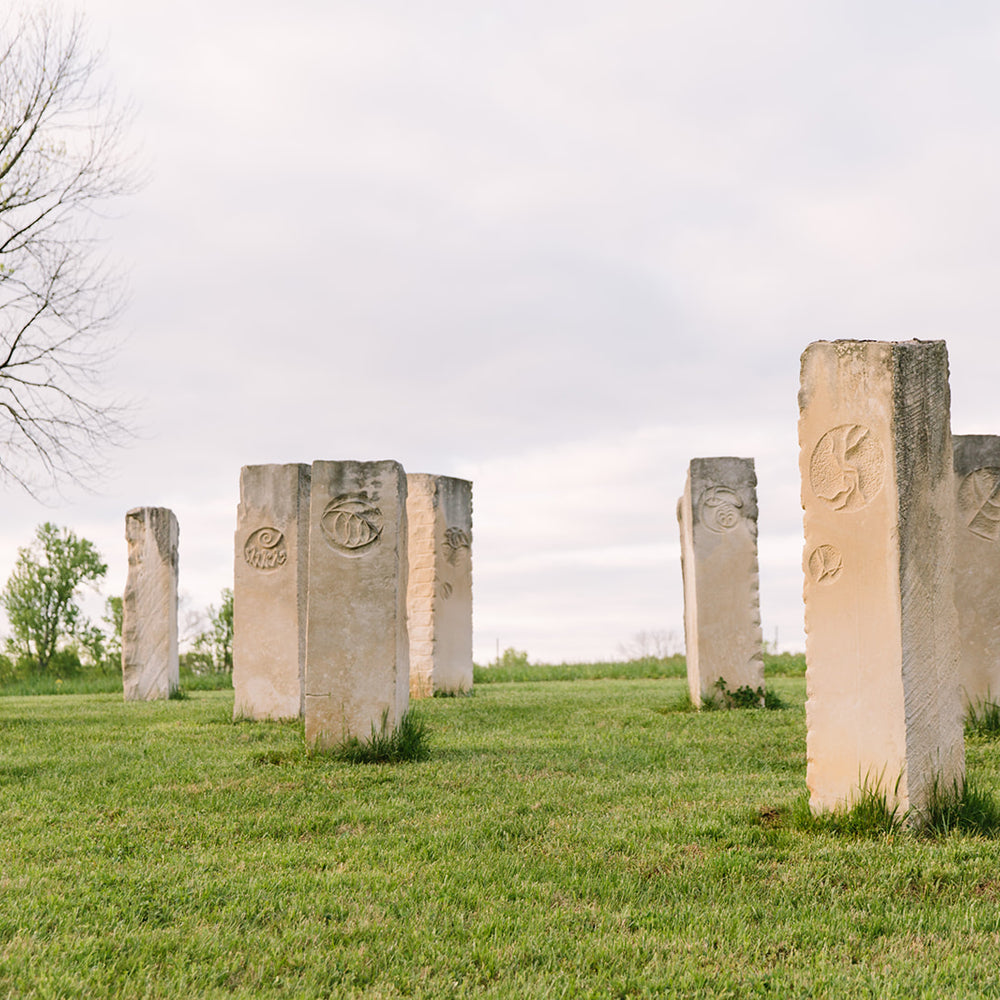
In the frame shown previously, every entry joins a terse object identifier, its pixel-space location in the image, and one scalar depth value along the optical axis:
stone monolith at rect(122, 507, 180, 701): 14.14
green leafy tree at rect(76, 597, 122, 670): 22.98
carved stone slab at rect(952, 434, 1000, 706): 8.45
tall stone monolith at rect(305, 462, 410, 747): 6.80
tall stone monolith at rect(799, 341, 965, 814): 4.65
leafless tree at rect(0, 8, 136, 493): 12.73
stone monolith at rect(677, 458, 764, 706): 10.23
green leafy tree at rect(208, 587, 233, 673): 21.22
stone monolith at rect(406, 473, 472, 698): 13.34
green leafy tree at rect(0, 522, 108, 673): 22.84
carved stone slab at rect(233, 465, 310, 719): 9.80
